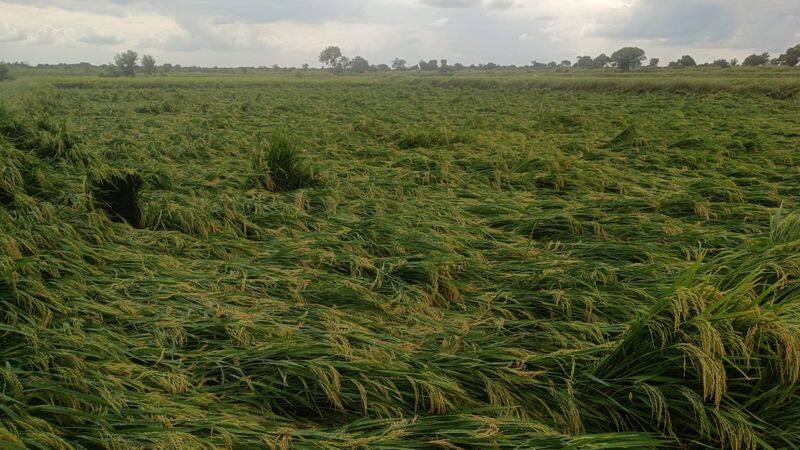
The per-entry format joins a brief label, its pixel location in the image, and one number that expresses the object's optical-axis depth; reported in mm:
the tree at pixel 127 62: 85375
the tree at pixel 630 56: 83488
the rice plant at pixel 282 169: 7453
